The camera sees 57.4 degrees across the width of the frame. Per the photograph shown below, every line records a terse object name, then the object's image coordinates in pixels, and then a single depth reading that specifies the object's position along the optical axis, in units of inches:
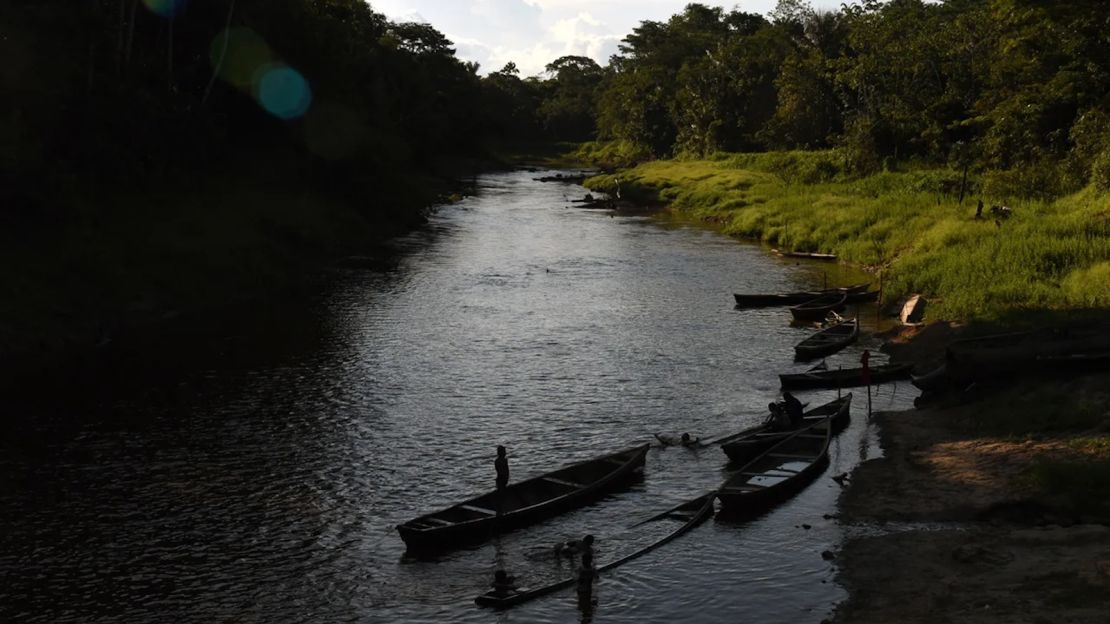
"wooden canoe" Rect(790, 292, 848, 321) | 1934.1
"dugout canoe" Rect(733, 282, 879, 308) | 2062.0
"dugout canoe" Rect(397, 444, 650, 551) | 950.4
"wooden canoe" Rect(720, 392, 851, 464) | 1177.4
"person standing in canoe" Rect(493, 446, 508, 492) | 979.2
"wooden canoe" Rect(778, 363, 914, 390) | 1481.3
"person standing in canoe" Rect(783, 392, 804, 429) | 1245.7
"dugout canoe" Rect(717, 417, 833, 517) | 1024.9
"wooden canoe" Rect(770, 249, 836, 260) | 2642.7
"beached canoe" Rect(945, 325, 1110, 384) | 1245.1
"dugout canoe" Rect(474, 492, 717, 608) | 841.5
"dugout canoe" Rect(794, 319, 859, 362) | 1651.1
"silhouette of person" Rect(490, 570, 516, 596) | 845.8
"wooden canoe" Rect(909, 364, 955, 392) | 1347.2
